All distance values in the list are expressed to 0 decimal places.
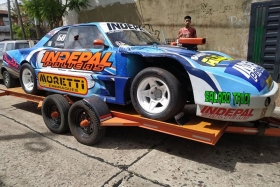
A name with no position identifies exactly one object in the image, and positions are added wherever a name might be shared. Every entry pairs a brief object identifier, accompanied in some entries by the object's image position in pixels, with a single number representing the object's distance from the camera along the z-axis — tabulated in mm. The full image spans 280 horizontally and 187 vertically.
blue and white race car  2707
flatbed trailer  2816
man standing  5839
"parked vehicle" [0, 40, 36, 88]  8250
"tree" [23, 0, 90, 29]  10727
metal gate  6969
